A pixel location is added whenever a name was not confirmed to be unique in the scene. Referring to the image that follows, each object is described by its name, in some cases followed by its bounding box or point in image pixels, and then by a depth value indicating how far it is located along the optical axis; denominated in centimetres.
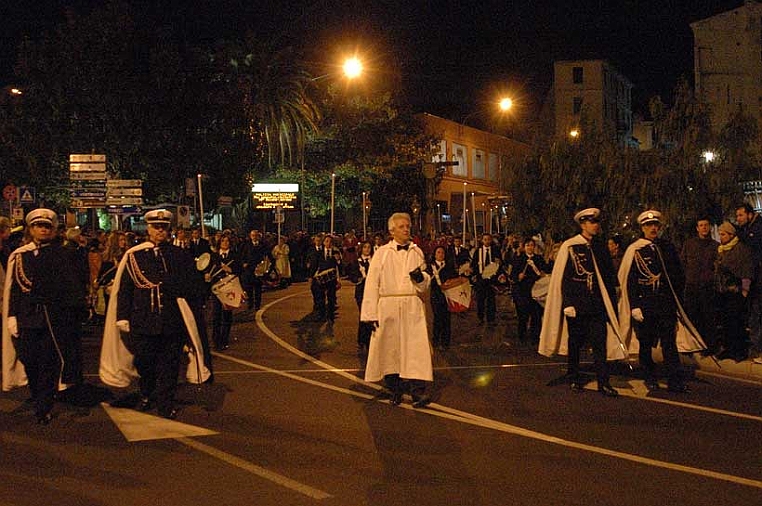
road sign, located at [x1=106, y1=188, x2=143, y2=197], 2683
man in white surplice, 977
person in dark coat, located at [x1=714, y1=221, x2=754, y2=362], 1229
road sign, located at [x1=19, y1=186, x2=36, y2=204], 2752
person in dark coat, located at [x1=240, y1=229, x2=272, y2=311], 1939
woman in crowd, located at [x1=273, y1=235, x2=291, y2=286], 2891
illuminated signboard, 4494
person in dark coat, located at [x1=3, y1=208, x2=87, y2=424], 914
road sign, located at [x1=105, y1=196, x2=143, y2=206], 2702
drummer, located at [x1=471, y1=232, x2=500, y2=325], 1777
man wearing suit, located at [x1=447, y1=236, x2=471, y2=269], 1766
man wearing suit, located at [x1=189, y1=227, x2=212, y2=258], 1654
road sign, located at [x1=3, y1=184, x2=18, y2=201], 2880
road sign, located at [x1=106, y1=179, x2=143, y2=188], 2691
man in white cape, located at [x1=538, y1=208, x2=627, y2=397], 1045
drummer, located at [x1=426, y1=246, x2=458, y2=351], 1434
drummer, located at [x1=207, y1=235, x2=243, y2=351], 1496
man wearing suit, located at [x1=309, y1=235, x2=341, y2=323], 1895
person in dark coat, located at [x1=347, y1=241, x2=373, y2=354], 1645
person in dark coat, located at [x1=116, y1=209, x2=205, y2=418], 914
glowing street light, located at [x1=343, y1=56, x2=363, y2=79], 2723
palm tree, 4350
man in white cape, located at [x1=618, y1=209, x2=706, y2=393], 1074
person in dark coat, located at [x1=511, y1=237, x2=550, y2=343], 1530
